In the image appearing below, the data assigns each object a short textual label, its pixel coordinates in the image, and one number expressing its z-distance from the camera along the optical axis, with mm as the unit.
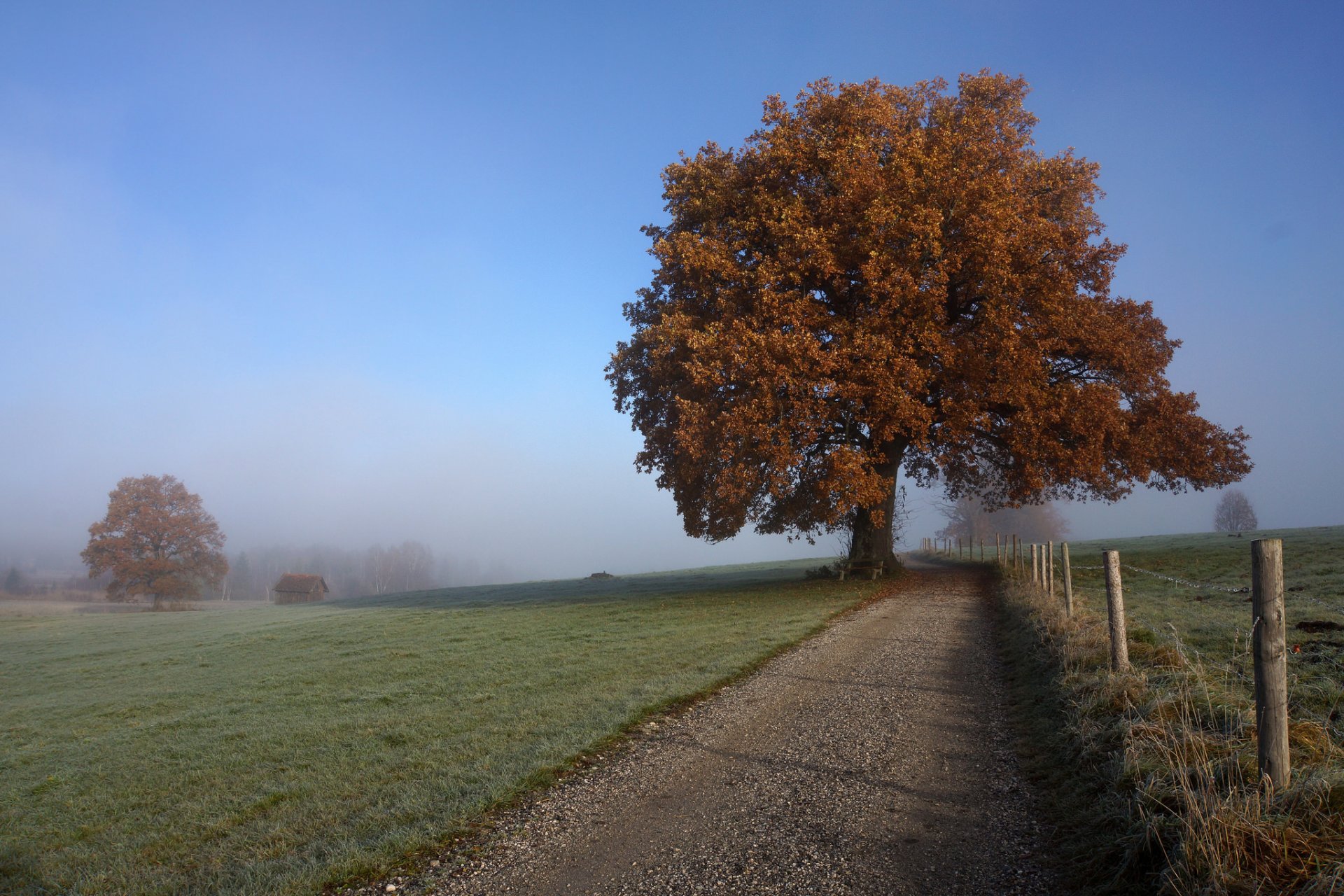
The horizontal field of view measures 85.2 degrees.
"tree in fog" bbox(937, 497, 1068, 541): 83875
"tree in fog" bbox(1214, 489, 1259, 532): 72375
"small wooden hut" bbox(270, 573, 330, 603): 87250
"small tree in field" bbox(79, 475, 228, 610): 60812
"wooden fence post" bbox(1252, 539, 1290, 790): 4855
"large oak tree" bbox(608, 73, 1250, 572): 20938
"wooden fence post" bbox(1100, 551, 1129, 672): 8617
